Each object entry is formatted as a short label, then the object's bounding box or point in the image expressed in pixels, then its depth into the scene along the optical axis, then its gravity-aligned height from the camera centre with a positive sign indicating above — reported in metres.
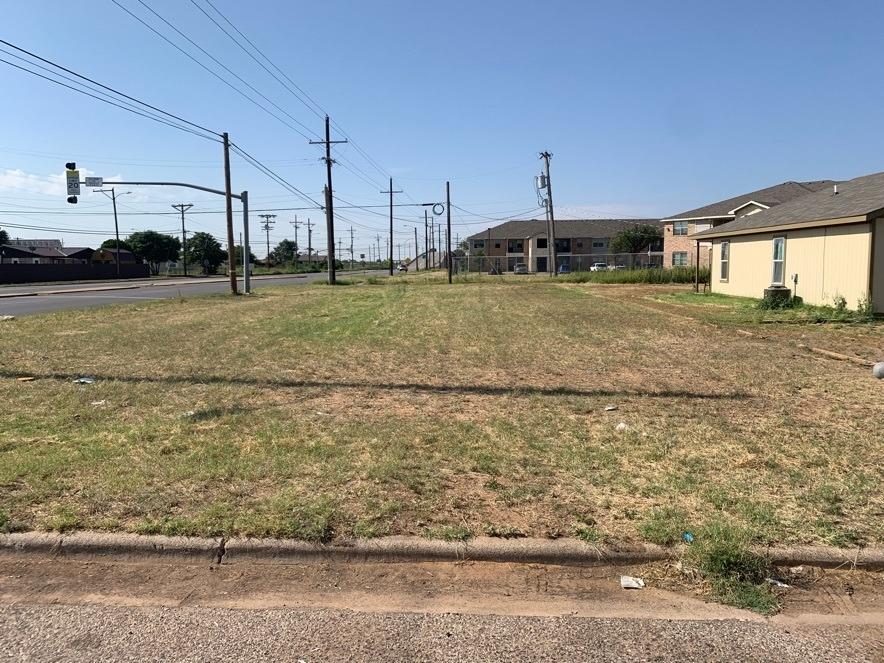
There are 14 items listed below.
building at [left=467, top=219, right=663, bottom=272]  91.72 +3.60
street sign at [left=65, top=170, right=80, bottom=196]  25.27 +3.40
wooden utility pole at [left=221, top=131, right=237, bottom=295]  30.83 +2.67
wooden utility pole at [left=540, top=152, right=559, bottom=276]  55.19 +4.62
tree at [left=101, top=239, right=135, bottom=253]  98.12 +3.88
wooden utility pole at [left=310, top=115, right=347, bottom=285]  45.78 +4.04
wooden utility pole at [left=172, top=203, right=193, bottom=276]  92.14 +7.04
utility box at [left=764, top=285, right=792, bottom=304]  19.16 -0.97
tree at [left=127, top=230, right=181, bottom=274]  97.62 +3.48
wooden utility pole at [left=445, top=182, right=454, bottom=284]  51.16 +4.94
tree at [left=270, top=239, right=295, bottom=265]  153.82 +3.76
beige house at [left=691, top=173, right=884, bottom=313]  16.44 +0.46
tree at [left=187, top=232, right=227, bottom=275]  105.12 +2.84
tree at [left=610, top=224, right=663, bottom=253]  85.38 +3.28
